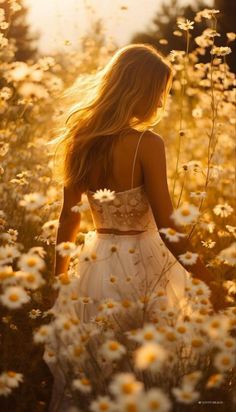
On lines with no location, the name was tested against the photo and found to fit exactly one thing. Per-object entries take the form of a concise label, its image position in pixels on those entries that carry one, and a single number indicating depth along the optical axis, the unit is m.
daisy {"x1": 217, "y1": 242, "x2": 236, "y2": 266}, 1.92
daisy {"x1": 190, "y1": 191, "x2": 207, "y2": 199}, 2.27
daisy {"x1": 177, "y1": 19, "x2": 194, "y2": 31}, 2.78
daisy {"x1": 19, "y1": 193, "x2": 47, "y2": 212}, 2.07
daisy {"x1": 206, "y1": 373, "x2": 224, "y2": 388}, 1.75
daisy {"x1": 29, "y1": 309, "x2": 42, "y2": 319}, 2.51
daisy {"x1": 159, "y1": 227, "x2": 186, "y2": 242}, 1.97
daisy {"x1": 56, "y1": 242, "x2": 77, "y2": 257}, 2.06
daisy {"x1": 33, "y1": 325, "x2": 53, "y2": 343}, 1.87
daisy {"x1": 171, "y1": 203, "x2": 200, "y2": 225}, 1.94
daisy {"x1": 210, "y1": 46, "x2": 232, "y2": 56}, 2.73
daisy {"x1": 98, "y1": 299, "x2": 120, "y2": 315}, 2.00
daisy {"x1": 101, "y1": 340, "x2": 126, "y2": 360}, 1.81
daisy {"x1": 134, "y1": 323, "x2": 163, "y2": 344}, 1.72
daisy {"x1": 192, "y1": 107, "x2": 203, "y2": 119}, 3.65
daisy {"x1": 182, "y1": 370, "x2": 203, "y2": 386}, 1.73
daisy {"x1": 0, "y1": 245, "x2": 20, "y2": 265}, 2.01
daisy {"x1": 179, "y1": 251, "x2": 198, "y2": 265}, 2.02
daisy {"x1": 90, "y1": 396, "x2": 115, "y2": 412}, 1.71
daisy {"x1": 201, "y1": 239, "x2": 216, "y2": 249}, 2.49
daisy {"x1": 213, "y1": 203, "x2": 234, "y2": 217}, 2.62
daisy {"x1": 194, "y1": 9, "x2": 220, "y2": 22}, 2.76
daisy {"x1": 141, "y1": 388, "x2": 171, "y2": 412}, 1.56
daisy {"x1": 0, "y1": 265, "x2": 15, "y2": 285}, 1.88
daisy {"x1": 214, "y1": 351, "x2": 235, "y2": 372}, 1.80
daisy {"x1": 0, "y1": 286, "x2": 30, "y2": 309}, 1.85
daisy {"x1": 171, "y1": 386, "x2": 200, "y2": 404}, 1.71
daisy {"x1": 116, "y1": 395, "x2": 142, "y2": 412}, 1.54
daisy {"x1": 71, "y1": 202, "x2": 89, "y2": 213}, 2.31
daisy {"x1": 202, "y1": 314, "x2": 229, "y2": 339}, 1.80
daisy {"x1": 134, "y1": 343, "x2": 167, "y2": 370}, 1.60
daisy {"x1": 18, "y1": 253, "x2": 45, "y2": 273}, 1.90
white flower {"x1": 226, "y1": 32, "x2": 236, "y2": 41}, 3.24
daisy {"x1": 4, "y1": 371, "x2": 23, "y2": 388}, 1.87
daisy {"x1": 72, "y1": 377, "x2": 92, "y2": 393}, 1.84
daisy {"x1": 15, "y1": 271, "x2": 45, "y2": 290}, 1.85
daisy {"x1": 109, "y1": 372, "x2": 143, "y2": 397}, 1.55
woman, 2.33
